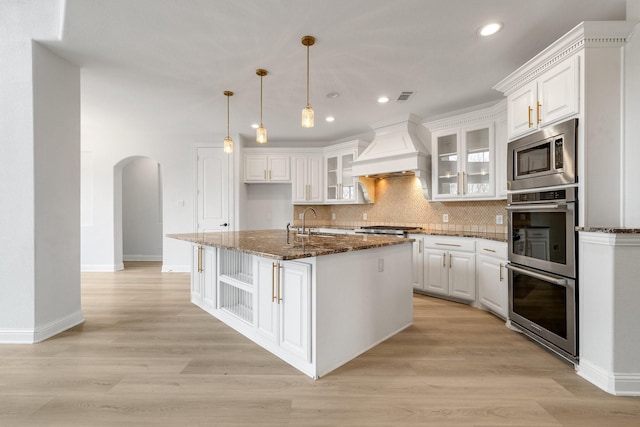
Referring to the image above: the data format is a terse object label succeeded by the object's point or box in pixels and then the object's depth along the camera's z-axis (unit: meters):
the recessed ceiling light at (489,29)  2.35
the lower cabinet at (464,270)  3.26
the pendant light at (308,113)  2.47
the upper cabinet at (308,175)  5.96
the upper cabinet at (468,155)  3.77
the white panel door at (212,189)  5.70
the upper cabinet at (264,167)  5.96
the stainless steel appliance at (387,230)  4.30
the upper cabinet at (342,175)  5.48
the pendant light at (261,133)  3.02
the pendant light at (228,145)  3.47
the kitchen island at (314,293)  2.13
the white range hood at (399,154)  4.36
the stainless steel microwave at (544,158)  2.22
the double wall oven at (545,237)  2.22
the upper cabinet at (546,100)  2.22
